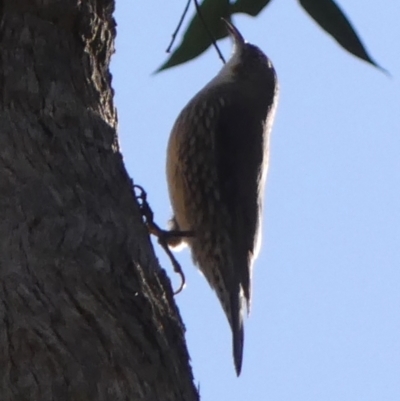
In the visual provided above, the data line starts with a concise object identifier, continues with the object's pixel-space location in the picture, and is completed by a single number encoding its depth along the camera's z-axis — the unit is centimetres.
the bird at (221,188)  724
